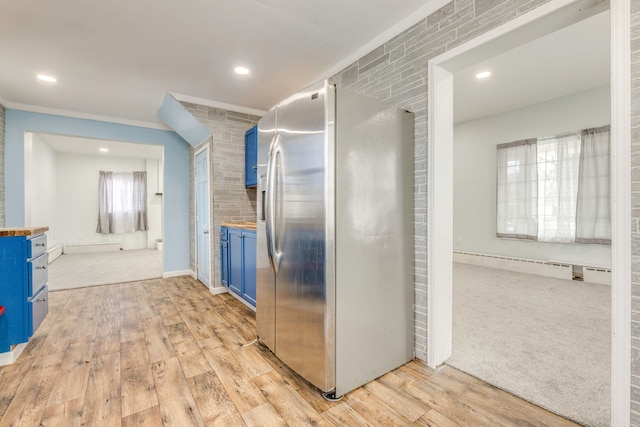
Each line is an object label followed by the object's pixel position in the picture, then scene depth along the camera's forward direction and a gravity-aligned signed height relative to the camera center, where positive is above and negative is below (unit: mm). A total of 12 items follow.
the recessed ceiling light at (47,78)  3006 +1436
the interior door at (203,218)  4000 -118
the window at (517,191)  4473 +315
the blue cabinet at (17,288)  1992 -563
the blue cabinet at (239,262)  3021 -609
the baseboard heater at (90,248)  7074 -962
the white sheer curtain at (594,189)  3777 +281
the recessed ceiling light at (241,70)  2917 +1466
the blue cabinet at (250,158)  3754 +722
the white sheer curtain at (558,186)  4051 +354
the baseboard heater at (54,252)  5886 -937
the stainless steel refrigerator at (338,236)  1617 -162
